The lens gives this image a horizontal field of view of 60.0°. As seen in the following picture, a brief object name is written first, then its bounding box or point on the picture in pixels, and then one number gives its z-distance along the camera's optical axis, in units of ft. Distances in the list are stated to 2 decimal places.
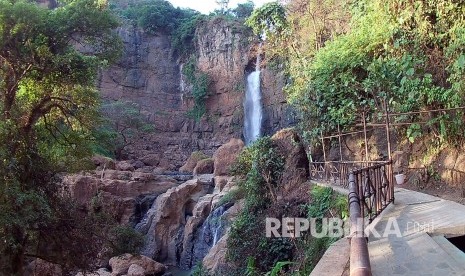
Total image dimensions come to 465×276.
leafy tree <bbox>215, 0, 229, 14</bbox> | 119.65
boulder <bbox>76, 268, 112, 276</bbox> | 44.23
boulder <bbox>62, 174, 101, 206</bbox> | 58.65
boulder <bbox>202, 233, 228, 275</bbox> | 35.94
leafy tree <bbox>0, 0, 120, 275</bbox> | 28.02
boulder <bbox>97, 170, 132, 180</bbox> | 65.31
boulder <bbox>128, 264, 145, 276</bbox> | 44.55
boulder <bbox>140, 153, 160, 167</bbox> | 93.76
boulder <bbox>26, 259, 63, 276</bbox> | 36.78
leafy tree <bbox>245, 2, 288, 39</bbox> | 58.62
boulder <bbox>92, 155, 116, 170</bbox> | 71.45
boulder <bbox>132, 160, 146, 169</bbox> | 89.01
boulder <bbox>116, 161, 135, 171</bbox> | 75.36
